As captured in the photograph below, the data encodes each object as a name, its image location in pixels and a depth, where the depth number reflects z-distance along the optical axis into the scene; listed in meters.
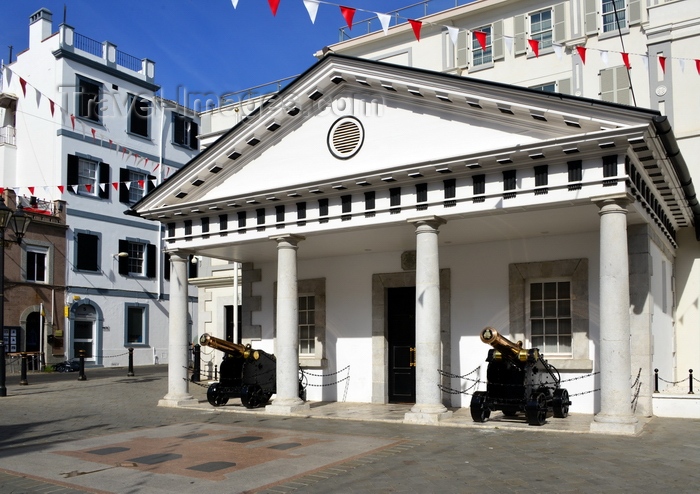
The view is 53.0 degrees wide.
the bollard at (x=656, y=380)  13.57
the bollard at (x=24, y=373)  21.77
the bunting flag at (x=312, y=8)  11.95
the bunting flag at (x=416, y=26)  13.13
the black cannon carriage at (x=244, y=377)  15.04
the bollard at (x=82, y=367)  23.03
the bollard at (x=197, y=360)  20.93
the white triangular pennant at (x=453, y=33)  13.00
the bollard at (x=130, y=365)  25.14
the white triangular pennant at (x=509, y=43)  14.51
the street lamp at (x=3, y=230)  16.48
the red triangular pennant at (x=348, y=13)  12.59
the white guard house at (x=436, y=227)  11.20
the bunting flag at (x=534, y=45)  14.51
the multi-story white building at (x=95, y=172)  31.72
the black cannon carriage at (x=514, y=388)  11.72
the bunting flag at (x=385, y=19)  12.73
